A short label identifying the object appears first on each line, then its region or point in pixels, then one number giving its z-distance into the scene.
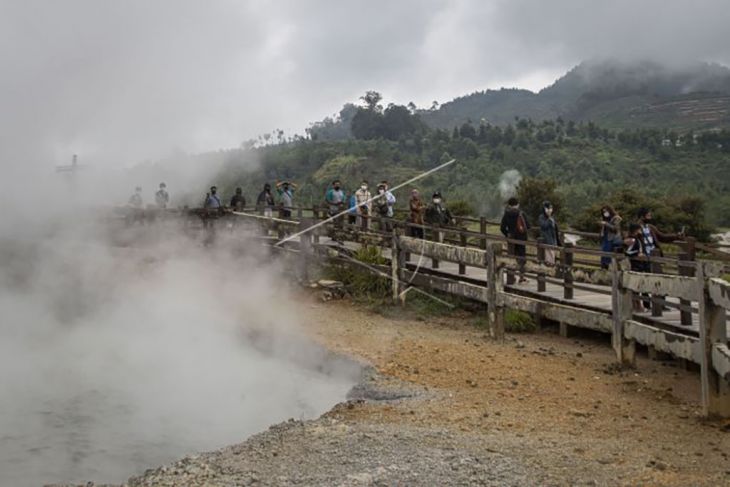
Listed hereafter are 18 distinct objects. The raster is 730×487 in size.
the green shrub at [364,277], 14.88
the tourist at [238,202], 20.31
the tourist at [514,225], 14.22
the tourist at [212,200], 20.45
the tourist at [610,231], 13.41
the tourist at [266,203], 20.02
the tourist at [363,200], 18.53
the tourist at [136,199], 21.07
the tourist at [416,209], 17.36
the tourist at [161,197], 21.78
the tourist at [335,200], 19.16
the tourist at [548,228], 14.35
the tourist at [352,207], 18.83
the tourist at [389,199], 18.83
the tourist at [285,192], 20.41
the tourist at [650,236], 11.83
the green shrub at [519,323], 12.51
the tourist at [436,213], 17.19
